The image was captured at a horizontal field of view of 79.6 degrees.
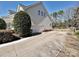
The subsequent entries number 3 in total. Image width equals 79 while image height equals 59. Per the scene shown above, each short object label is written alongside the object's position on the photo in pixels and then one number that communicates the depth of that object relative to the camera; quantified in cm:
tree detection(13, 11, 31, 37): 479
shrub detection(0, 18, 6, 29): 538
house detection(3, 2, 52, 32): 699
